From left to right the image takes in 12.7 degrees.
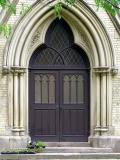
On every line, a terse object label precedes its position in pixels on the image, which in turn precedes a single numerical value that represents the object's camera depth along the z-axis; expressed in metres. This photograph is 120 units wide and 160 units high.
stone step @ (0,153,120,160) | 13.52
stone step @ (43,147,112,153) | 14.39
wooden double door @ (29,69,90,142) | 15.30
